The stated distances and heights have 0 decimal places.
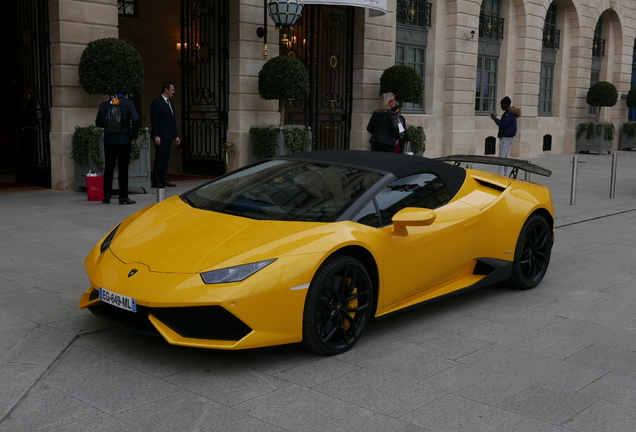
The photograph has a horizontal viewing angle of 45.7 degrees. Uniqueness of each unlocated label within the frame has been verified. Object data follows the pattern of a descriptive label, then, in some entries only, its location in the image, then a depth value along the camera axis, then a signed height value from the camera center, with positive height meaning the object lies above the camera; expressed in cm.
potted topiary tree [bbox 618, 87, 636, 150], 3034 -86
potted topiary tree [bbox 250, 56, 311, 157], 1450 +37
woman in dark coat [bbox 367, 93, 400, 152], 1236 -36
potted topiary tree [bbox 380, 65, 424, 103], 1783 +51
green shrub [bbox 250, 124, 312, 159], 1475 -71
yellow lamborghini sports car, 436 -96
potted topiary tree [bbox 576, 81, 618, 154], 2794 -70
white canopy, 1506 +206
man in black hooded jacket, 1115 -63
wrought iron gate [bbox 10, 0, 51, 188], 1276 +15
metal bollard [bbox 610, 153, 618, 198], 1411 -126
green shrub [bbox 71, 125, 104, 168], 1202 -74
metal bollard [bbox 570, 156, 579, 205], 1286 -132
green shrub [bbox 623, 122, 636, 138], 3078 -78
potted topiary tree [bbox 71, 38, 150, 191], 1173 +35
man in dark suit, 1311 -49
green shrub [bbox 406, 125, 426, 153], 1812 -78
